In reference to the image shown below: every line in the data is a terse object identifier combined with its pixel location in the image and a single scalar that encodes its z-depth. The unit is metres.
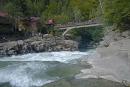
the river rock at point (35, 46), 40.28
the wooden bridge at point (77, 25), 48.75
